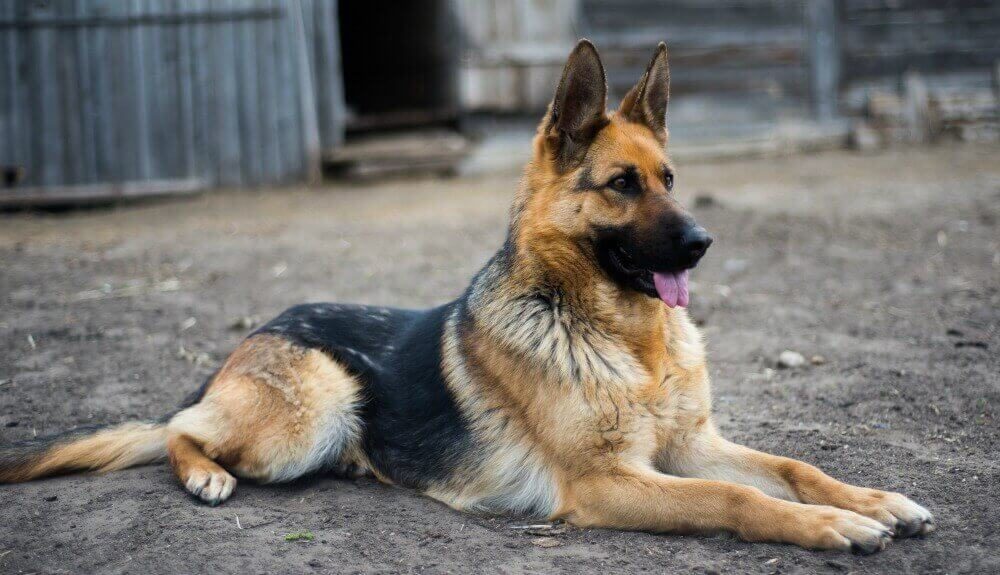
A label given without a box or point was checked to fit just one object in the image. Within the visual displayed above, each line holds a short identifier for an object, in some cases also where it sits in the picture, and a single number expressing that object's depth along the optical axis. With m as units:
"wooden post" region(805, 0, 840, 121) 13.64
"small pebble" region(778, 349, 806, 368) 5.26
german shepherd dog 3.37
